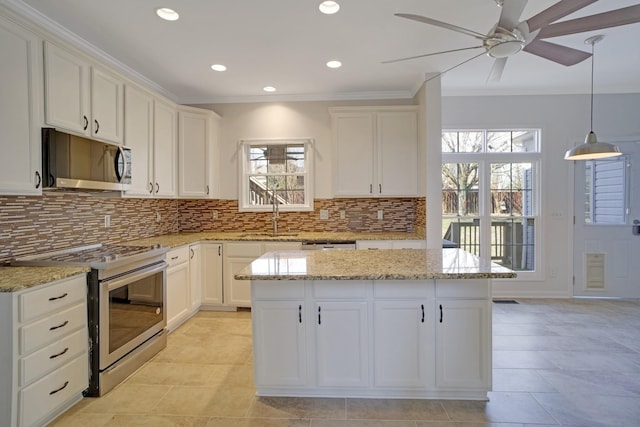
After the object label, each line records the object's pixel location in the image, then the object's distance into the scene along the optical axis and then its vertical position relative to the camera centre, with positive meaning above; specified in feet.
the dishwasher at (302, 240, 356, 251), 12.59 -1.31
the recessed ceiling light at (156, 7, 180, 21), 8.02 +4.68
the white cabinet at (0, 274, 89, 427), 5.63 -2.57
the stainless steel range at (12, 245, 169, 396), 7.30 -2.27
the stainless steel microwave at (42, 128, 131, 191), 7.22 +1.11
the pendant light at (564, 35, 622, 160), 9.88 +1.78
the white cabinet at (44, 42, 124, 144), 7.43 +2.77
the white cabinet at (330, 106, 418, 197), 13.43 +2.32
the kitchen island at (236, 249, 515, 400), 6.87 -2.55
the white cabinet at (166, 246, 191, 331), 10.91 -2.61
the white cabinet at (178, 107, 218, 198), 13.33 +2.32
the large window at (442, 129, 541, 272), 14.87 +0.73
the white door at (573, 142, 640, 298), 14.29 -0.70
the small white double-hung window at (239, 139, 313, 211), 14.79 +1.46
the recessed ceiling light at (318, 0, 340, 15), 7.75 +4.68
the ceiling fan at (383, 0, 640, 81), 5.78 +3.37
